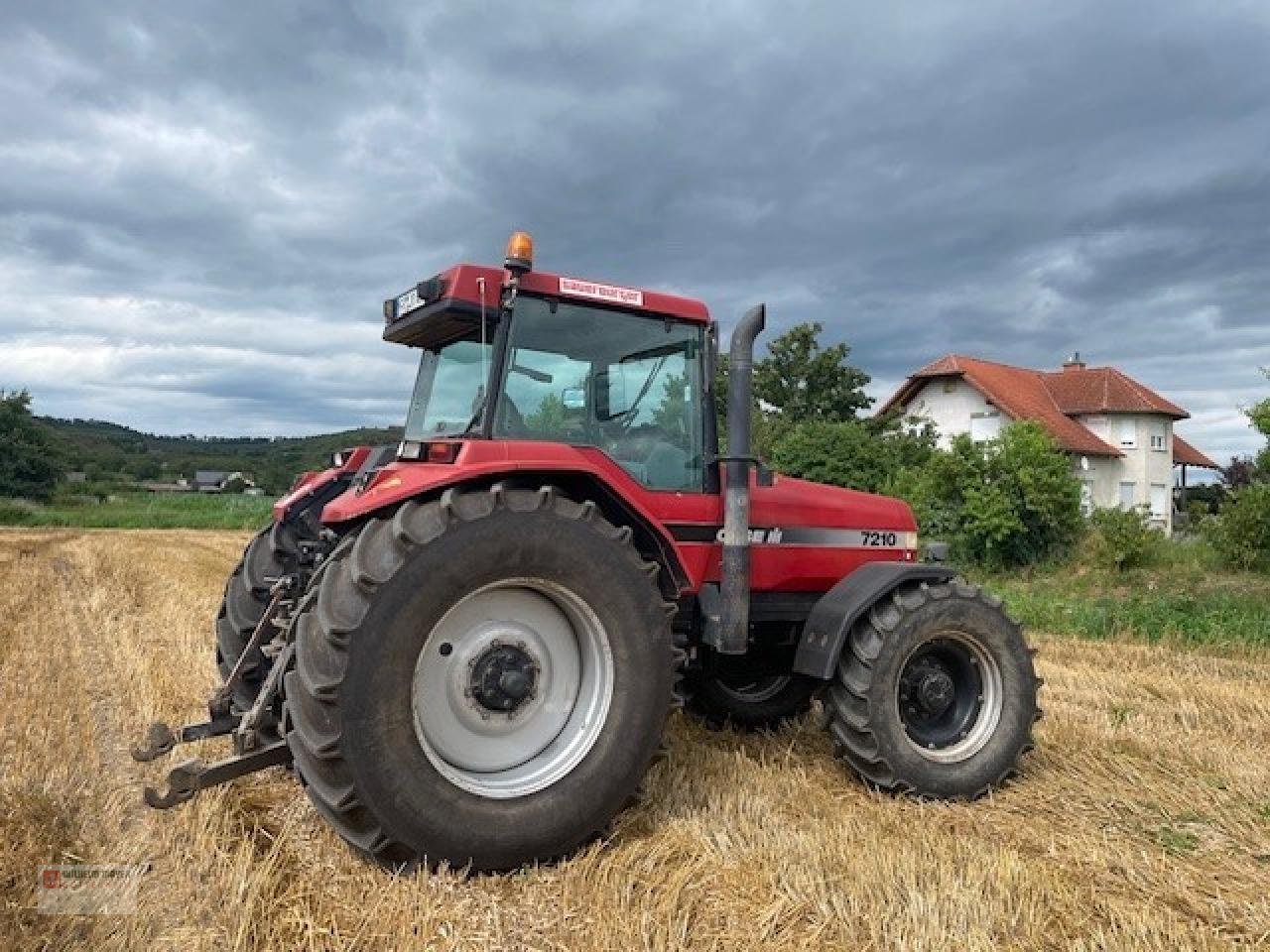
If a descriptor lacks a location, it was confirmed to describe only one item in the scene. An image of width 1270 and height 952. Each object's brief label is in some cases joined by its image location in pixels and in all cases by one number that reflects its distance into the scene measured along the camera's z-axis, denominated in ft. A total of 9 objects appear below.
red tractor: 10.77
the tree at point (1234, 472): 96.47
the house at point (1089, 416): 112.57
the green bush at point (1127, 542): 51.26
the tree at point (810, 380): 119.03
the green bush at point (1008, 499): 55.77
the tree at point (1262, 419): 50.75
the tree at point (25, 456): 162.40
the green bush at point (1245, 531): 47.75
